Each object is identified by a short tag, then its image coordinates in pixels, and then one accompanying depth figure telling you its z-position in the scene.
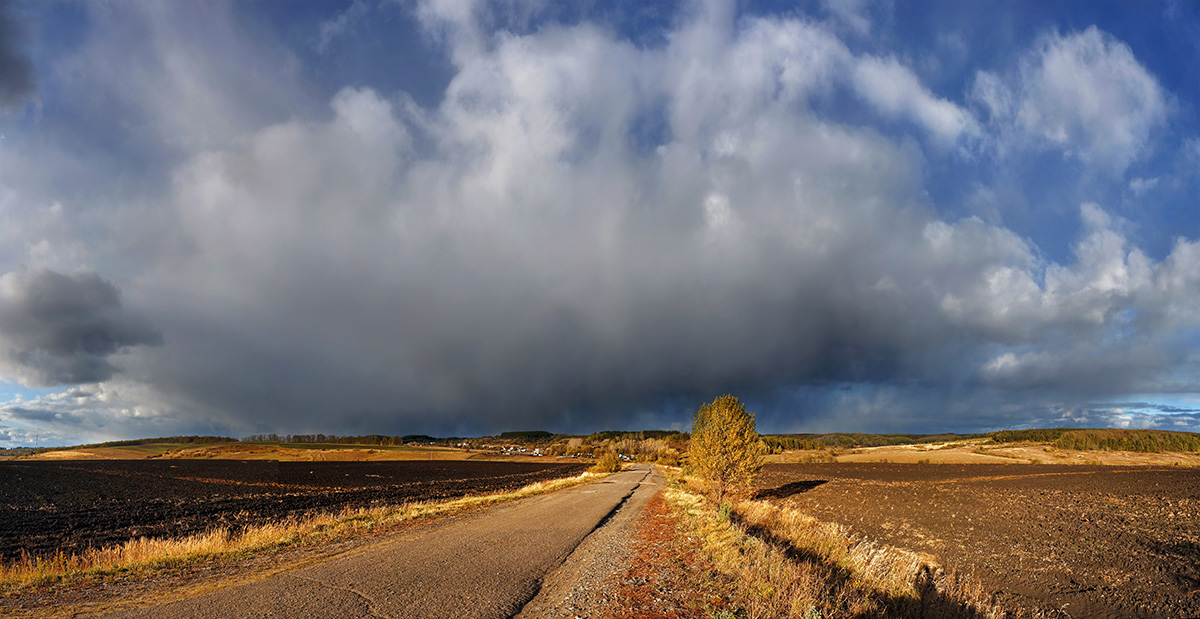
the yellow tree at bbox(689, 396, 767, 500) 34.94
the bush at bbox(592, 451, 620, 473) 90.31
